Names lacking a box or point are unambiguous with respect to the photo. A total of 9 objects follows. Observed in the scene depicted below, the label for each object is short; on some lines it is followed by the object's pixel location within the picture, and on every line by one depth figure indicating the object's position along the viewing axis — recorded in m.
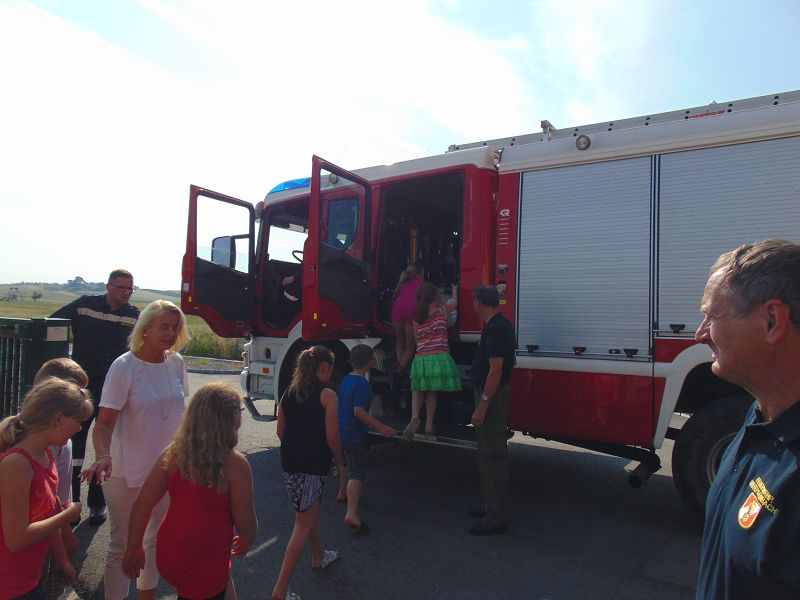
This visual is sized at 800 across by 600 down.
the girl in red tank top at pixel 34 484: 2.23
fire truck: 4.25
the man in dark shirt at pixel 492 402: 4.45
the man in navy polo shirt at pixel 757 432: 1.14
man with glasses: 4.66
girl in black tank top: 3.50
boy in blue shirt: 4.61
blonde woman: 2.99
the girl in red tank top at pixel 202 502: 2.31
